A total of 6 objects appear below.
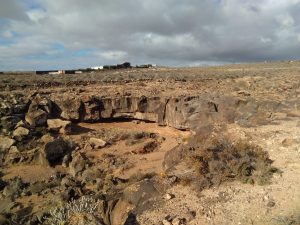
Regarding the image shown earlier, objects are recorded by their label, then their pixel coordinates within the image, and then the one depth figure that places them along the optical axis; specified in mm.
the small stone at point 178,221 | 4910
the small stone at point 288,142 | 6963
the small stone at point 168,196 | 5617
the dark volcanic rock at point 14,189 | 8922
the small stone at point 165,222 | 4951
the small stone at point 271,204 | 5056
